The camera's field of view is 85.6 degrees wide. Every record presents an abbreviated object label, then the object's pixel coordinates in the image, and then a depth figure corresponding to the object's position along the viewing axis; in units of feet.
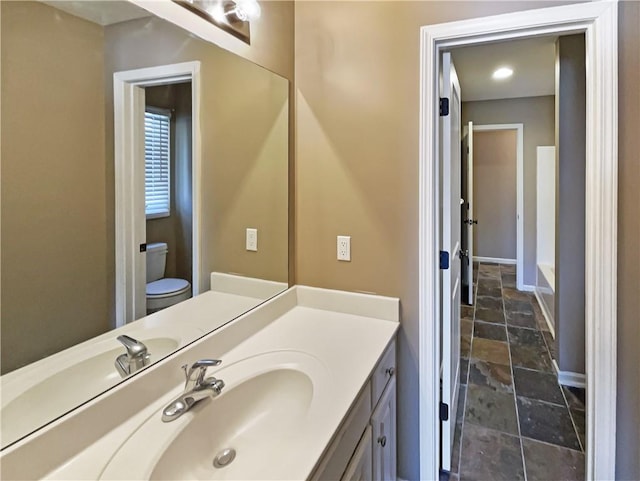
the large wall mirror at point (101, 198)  2.34
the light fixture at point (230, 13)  3.84
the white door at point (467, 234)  12.79
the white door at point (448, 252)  5.27
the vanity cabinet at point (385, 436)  4.05
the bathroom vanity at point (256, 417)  2.42
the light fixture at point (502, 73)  11.68
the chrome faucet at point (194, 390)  2.89
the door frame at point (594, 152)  4.11
